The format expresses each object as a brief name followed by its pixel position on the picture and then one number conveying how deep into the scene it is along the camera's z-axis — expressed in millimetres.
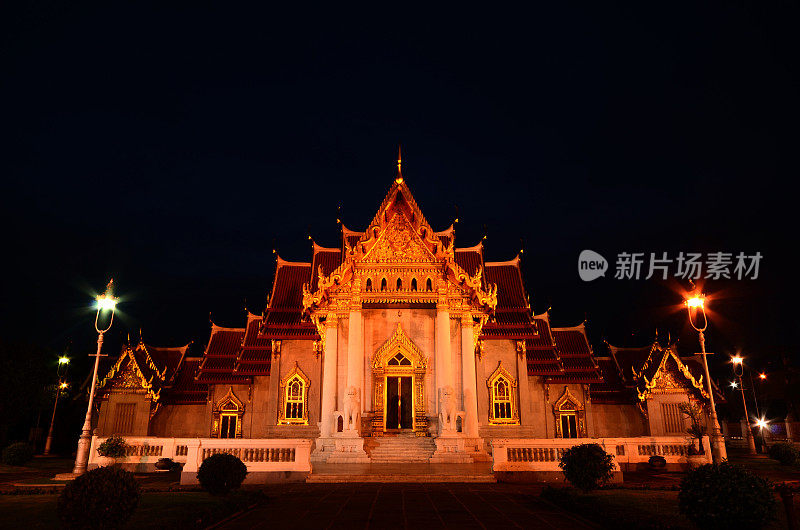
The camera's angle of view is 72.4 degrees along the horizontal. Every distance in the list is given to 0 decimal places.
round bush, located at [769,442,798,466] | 24047
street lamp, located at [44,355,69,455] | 35906
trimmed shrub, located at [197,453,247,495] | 13276
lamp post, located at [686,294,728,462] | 18281
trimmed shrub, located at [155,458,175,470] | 20062
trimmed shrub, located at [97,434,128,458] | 20703
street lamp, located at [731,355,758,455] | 32125
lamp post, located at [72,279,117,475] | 18984
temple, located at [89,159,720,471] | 22625
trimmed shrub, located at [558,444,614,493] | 13859
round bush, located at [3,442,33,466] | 24094
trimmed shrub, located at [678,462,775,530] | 8219
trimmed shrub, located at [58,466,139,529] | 8336
